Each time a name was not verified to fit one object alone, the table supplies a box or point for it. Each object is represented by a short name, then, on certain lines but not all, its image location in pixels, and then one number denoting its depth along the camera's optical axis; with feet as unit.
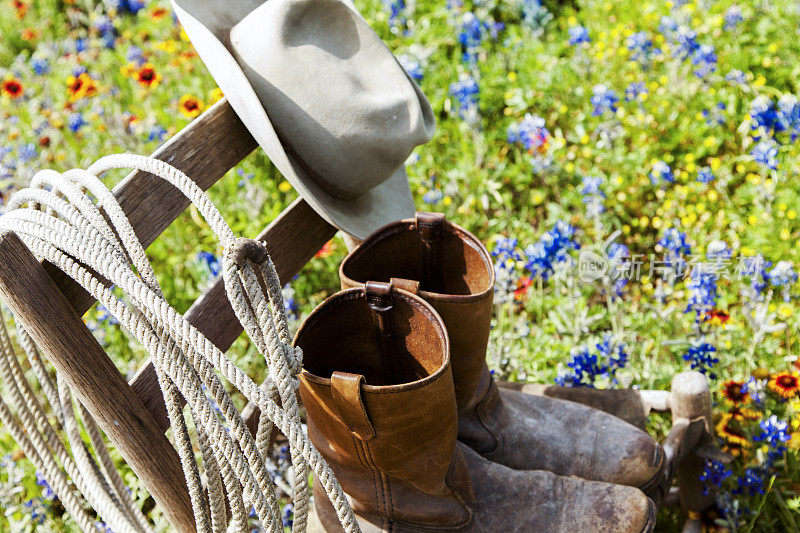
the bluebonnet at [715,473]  5.92
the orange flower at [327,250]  8.65
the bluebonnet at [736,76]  9.69
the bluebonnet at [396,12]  12.17
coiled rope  3.60
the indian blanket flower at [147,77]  10.44
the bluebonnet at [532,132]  8.98
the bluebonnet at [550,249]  7.27
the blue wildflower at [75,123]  10.36
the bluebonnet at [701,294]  6.86
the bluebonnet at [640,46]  10.28
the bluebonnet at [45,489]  6.76
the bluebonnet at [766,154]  8.01
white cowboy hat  5.15
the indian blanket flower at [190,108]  9.27
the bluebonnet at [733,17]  10.76
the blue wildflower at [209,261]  7.79
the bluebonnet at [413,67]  9.65
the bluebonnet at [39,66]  12.29
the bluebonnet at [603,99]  9.38
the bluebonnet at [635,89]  9.95
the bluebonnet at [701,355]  6.60
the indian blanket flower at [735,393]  6.32
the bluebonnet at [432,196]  8.96
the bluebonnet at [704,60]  9.82
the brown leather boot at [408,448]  4.29
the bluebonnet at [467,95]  9.72
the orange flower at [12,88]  10.78
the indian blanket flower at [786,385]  6.23
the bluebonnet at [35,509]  6.84
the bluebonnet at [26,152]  10.03
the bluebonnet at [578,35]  10.49
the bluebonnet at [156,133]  9.98
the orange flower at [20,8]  14.12
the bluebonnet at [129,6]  14.43
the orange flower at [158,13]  12.45
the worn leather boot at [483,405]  5.34
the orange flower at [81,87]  10.32
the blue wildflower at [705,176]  8.56
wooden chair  4.09
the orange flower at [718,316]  6.75
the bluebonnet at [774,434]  5.96
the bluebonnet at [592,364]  6.86
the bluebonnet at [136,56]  11.76
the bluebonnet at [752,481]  6.02
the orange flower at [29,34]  14.07
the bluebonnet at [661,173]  8.71
